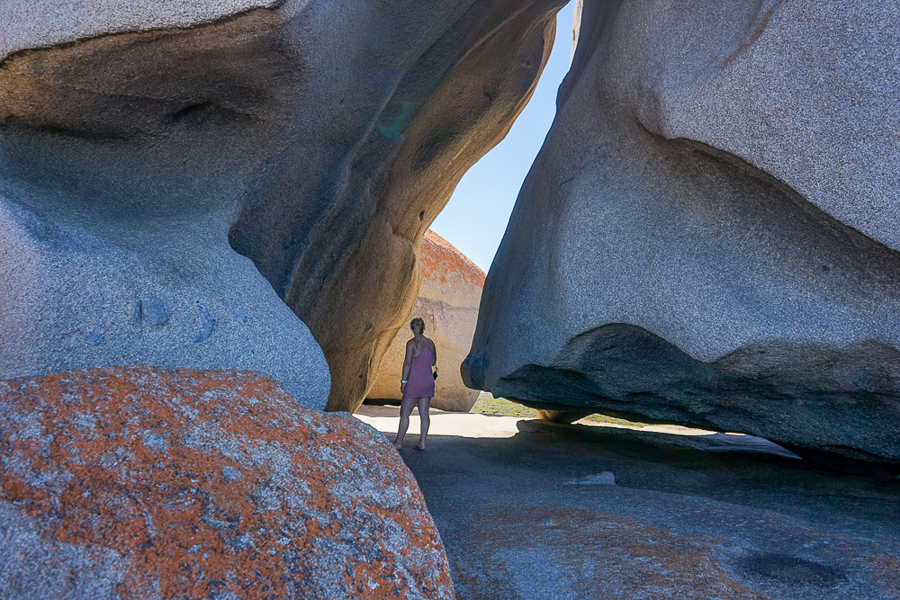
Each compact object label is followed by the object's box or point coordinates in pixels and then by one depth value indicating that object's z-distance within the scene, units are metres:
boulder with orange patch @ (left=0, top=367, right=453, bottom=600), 1.43
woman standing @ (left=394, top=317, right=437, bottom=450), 5.99
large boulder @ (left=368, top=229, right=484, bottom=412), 13.58
